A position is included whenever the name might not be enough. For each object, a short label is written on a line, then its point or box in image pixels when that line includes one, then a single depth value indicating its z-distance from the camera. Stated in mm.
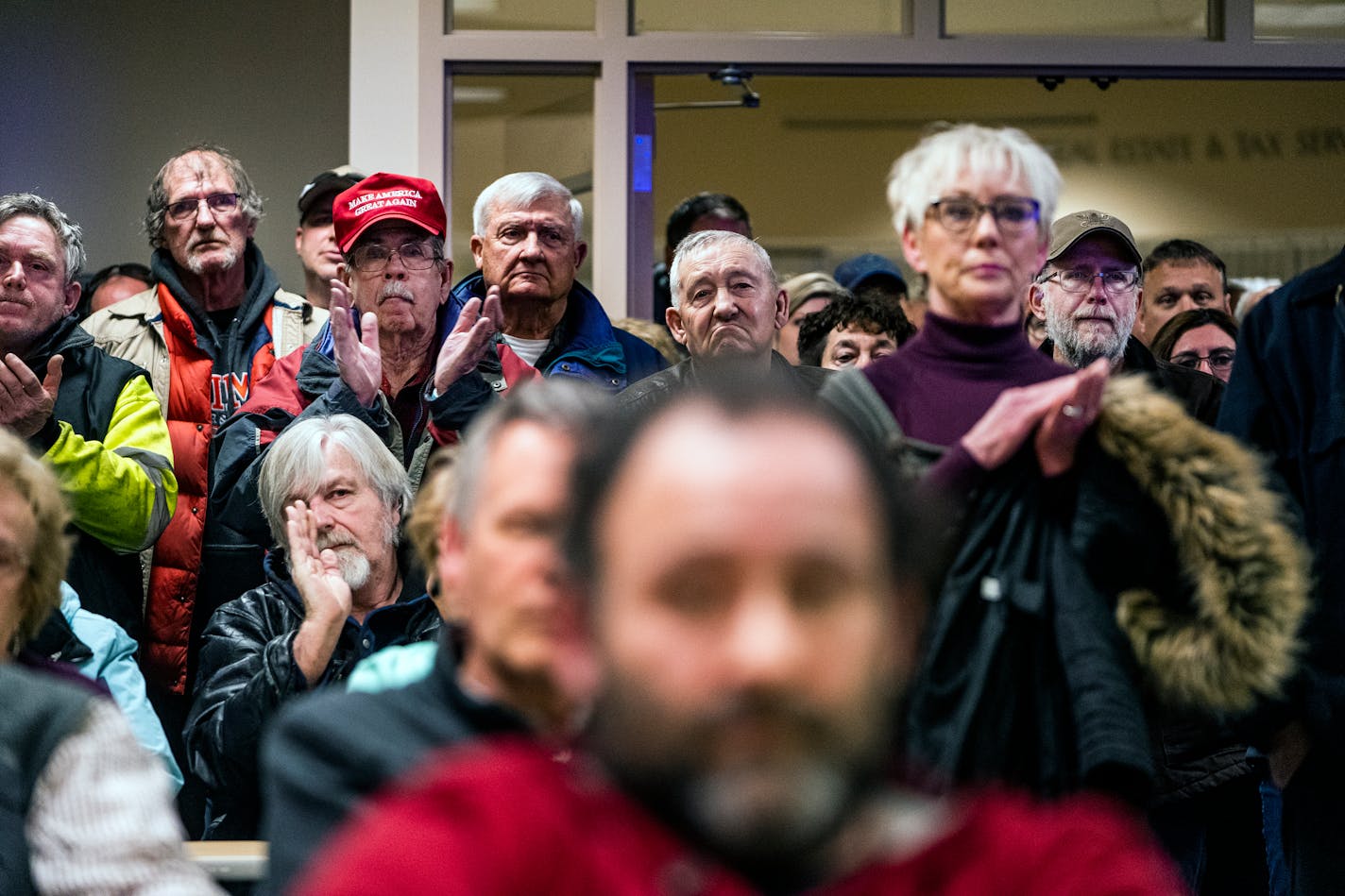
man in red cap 7406
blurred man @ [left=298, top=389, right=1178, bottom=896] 1953
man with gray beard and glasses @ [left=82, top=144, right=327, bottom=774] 7926
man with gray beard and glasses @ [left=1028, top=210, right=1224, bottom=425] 7383
